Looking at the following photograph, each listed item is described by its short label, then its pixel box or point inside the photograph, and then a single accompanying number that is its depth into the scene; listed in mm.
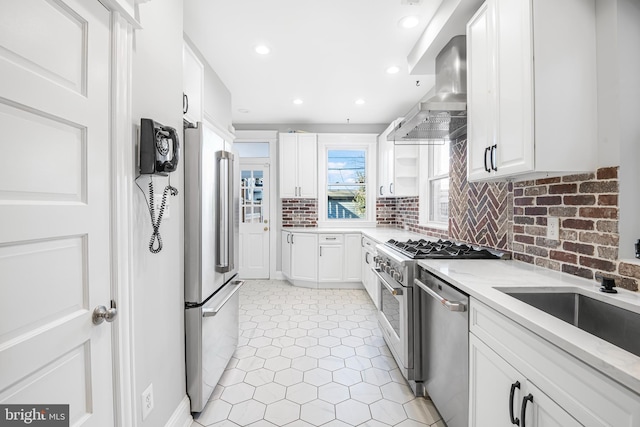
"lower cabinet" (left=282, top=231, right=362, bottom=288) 4285
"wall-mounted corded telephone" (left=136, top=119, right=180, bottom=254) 1240
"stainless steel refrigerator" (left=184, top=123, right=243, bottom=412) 1692
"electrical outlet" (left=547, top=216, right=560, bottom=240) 1540
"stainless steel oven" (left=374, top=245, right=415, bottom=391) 1909
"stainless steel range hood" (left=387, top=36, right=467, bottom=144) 1923
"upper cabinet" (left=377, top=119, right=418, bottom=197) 3928
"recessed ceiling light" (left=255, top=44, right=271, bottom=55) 2515
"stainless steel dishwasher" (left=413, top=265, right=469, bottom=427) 1360
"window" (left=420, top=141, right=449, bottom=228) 3275
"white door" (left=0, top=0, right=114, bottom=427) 747
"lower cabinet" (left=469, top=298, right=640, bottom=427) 690
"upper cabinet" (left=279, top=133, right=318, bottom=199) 4621
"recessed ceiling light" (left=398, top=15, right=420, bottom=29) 2135
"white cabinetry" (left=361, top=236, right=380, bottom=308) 3348
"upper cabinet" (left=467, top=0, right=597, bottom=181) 1286
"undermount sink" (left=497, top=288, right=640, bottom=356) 1036
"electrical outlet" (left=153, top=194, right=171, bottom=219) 1394
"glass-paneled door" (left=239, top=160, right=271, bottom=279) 4902
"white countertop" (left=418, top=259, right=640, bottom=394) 674
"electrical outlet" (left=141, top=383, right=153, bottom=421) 1274
